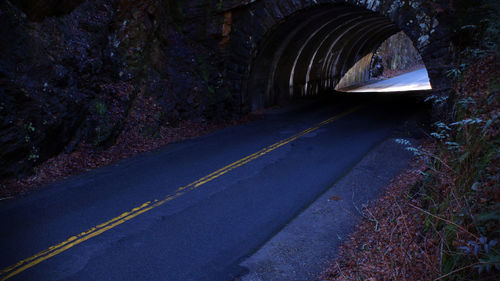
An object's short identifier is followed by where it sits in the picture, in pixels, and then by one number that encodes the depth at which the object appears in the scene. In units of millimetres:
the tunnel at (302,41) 12312
